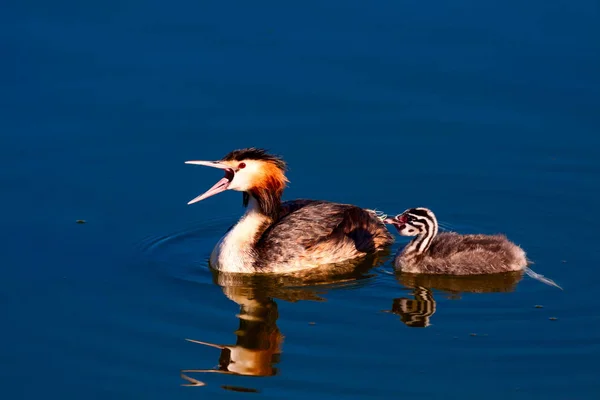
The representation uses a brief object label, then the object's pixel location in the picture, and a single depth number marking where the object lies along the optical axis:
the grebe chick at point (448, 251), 12.20
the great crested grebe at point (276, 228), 12.52
